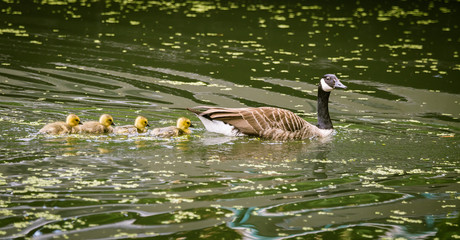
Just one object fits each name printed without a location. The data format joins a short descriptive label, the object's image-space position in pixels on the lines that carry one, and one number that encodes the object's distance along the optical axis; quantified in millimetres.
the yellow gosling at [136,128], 18172
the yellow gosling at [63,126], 17469
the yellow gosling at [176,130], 18000
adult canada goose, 18797
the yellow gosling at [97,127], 17906
